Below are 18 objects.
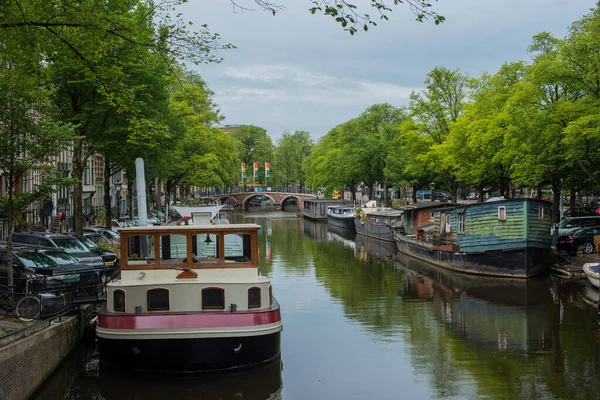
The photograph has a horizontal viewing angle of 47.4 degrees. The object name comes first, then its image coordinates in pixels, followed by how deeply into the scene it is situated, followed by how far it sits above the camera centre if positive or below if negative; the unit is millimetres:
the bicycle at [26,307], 15969 -2591
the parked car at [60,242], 26609 -1913
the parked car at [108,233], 37500 -2156
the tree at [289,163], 132625 +5377
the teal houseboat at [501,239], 30719 -2535
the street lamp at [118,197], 47394 -201
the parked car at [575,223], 37469 -2226
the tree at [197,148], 42003 +3880
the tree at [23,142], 18047 +1510
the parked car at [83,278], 18688 -2423
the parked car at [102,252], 28234 -2501
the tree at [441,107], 55875 +6631
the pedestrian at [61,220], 45134 -1644
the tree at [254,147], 128125 +8274
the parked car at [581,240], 34325 -2904
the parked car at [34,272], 18391 -2243
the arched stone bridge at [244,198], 122375 -1194
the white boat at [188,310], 15828 -2797
